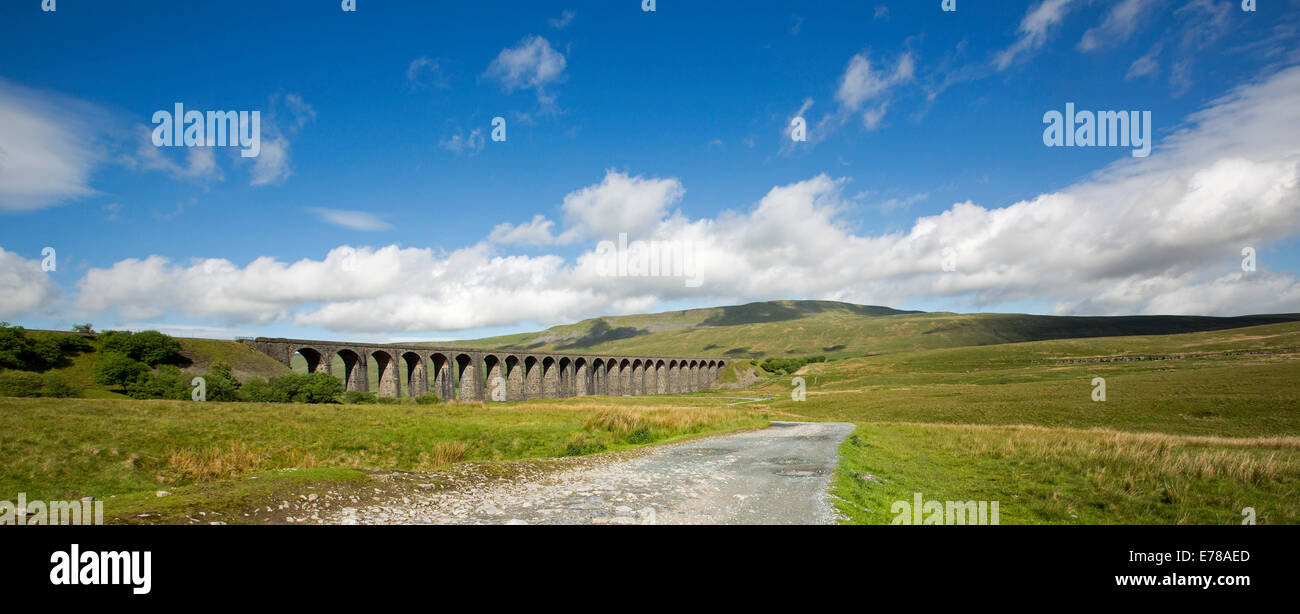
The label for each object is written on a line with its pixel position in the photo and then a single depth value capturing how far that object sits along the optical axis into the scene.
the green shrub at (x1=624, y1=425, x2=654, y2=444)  23.53
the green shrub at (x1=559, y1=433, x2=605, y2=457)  19.58
